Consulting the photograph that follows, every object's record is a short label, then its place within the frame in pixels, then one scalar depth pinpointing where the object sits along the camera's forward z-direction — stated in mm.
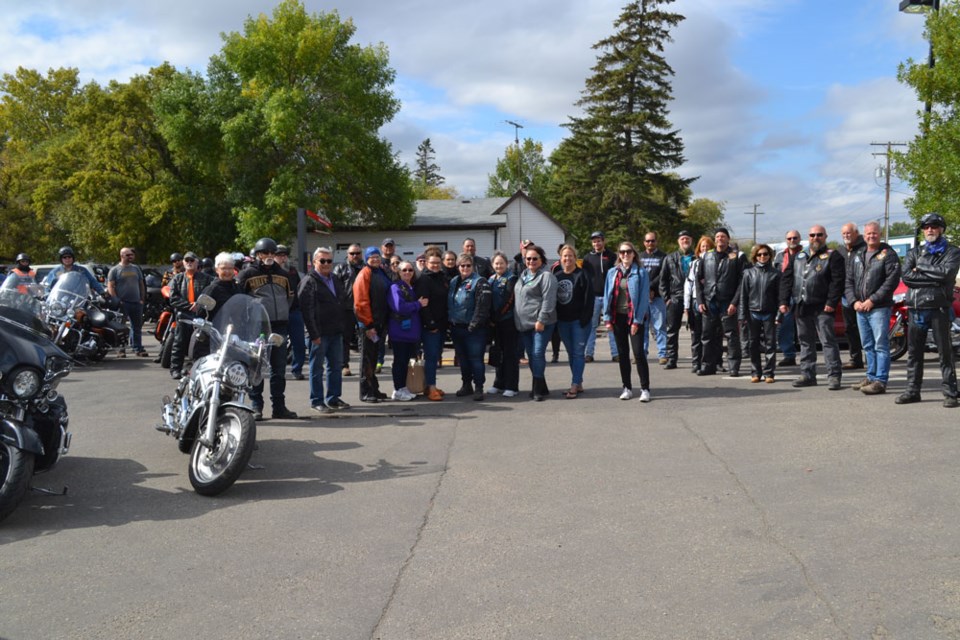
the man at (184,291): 11094
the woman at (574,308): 9961
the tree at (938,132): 15883
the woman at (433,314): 9984
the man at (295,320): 9383
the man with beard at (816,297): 9945
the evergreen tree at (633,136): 47438
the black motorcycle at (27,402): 5016
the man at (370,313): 9641
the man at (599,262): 12723
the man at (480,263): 11461
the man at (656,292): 12864
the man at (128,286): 14844
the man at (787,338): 12594
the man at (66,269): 13422
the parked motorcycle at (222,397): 5763
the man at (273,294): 8656
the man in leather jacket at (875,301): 9203
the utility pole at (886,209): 59375
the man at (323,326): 8867
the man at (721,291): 11172
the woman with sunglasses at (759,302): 10680
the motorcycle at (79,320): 12984
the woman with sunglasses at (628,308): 9422
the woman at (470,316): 9797
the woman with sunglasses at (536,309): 9672
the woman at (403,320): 9664
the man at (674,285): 12531
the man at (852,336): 11602
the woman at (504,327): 10102
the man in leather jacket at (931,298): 8352
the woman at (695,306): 11664
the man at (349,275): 11984
